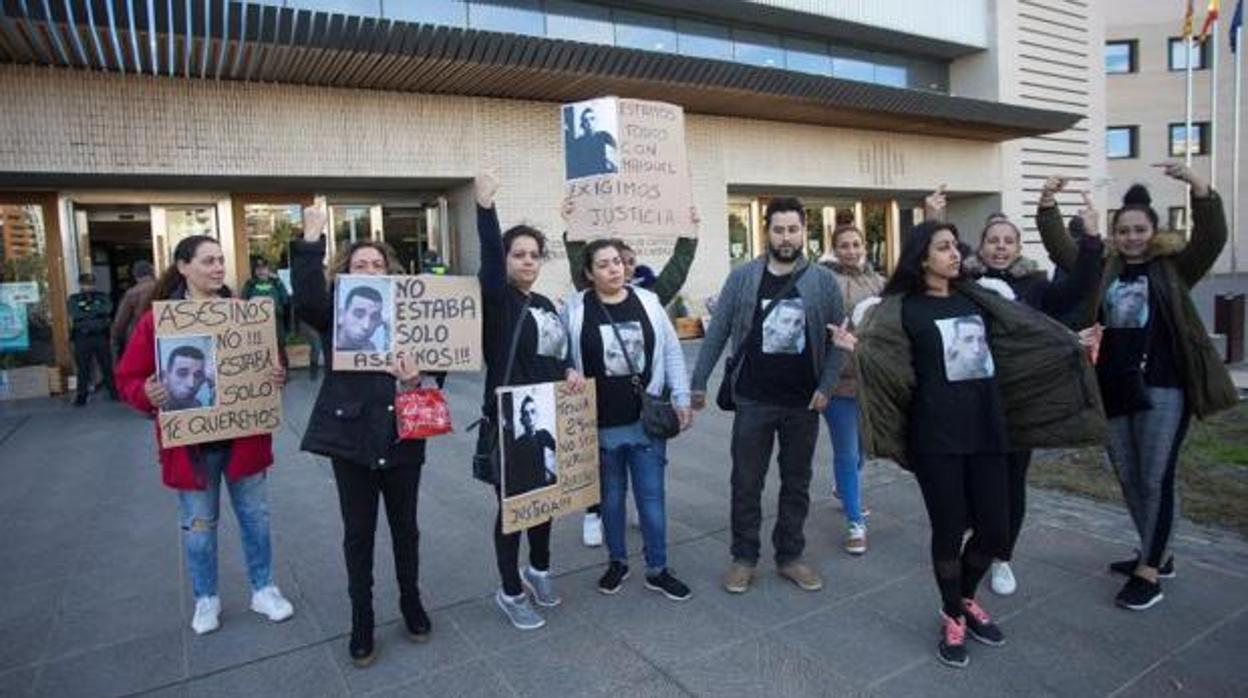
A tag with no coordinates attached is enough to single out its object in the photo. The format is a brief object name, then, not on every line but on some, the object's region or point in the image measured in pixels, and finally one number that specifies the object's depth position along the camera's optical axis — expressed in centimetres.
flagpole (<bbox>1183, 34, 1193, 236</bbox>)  2467
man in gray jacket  404
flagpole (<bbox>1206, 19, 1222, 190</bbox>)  2964
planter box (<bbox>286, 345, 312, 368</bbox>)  1284
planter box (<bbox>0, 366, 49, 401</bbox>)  1152
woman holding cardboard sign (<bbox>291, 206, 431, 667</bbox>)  338
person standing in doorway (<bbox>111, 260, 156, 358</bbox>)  849
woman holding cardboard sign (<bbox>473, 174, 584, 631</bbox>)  374
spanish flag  2220
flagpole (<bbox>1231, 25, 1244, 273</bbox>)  2951
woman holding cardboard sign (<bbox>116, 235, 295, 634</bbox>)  367
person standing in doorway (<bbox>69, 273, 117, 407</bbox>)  1087
